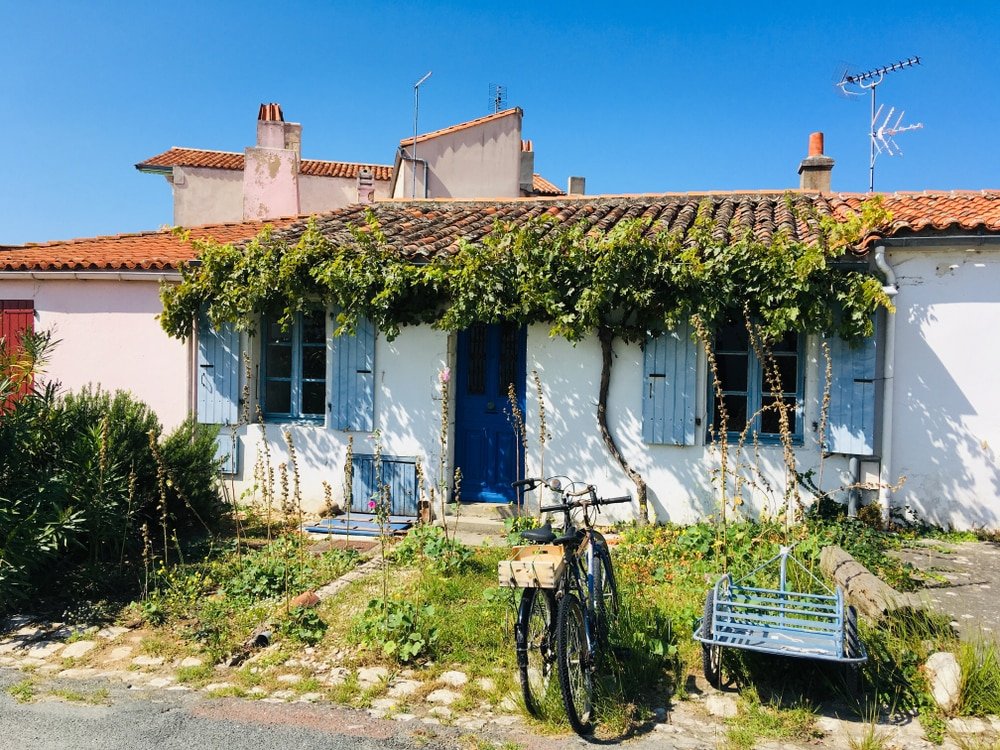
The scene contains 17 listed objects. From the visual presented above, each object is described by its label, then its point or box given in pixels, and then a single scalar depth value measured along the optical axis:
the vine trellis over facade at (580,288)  6.91
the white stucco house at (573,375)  7.06
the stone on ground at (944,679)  3.67
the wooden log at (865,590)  4.22
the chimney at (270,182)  15.03
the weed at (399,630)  4.36
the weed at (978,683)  3.65
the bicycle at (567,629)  3.49
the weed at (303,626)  4.64
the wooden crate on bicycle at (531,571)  3.49
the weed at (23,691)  3.99
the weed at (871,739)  3.41
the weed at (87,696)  3.96
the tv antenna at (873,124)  10.32
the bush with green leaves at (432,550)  5.75
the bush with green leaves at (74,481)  5.10
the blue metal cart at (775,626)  3.61
